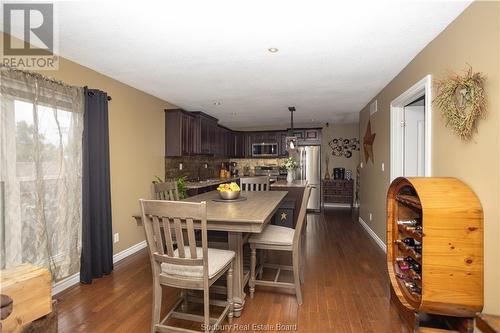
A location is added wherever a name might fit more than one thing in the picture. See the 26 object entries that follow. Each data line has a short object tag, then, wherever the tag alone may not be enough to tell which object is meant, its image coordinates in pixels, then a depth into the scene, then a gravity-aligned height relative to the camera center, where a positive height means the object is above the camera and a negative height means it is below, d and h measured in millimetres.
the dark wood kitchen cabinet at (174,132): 4663 +555
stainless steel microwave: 7676 +407
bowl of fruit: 2875 -308
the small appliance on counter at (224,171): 6973 -203
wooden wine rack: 1684 -595
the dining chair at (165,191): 2939 -321
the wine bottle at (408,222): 2202 -506
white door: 3295 +347
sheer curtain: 2169 -77
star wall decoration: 4554 +358
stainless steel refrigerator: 6716 -79
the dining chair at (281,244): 2317 -730
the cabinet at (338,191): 7020 -753
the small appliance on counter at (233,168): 7910 -161
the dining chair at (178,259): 1720 -656
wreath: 1707 +420
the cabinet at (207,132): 5469 +704
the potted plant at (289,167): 5141 -78
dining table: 1949 -420
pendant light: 5215 +1074
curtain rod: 2147 +792
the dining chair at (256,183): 4164 -313
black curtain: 2842 -324
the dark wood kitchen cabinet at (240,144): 7797 +561
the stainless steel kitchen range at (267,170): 7621 -203
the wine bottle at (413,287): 2013 -965
